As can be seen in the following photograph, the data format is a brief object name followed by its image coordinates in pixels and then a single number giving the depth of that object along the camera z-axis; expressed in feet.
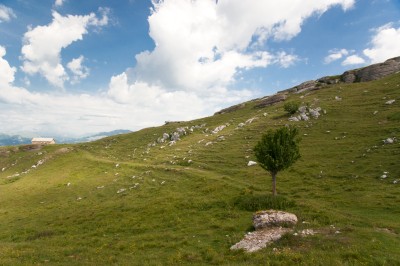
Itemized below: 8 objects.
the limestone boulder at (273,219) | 92.27
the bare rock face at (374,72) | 413.92
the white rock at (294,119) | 284.08
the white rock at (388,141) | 181.13
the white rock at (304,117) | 282.28
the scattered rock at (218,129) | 337.80
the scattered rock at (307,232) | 81.66
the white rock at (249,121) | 329.62
